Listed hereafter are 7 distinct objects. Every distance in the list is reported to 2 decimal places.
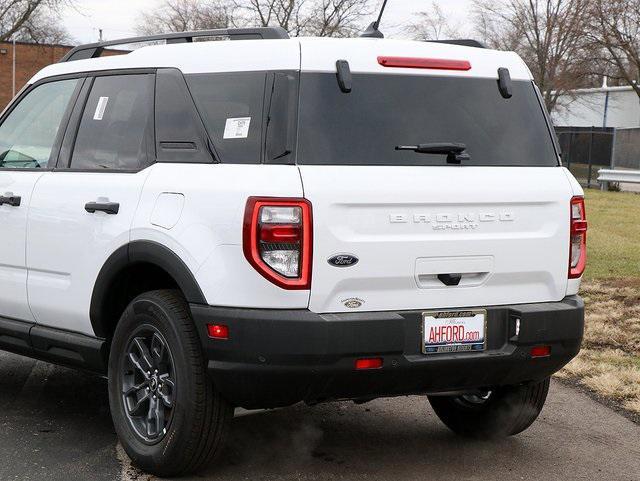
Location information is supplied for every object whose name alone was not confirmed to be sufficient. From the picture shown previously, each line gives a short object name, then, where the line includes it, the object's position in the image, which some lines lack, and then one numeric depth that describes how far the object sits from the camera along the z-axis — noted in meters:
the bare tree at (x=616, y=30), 39.88
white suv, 4.26
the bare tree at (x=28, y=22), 48.09
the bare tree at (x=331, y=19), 43.12
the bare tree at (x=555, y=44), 41.41
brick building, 69.06
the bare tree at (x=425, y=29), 44.19
